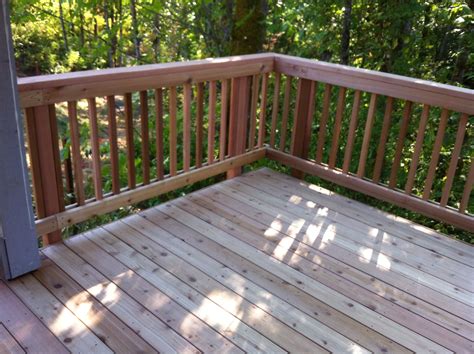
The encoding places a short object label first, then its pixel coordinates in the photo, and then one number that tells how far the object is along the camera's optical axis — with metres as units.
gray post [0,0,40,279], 1.93
